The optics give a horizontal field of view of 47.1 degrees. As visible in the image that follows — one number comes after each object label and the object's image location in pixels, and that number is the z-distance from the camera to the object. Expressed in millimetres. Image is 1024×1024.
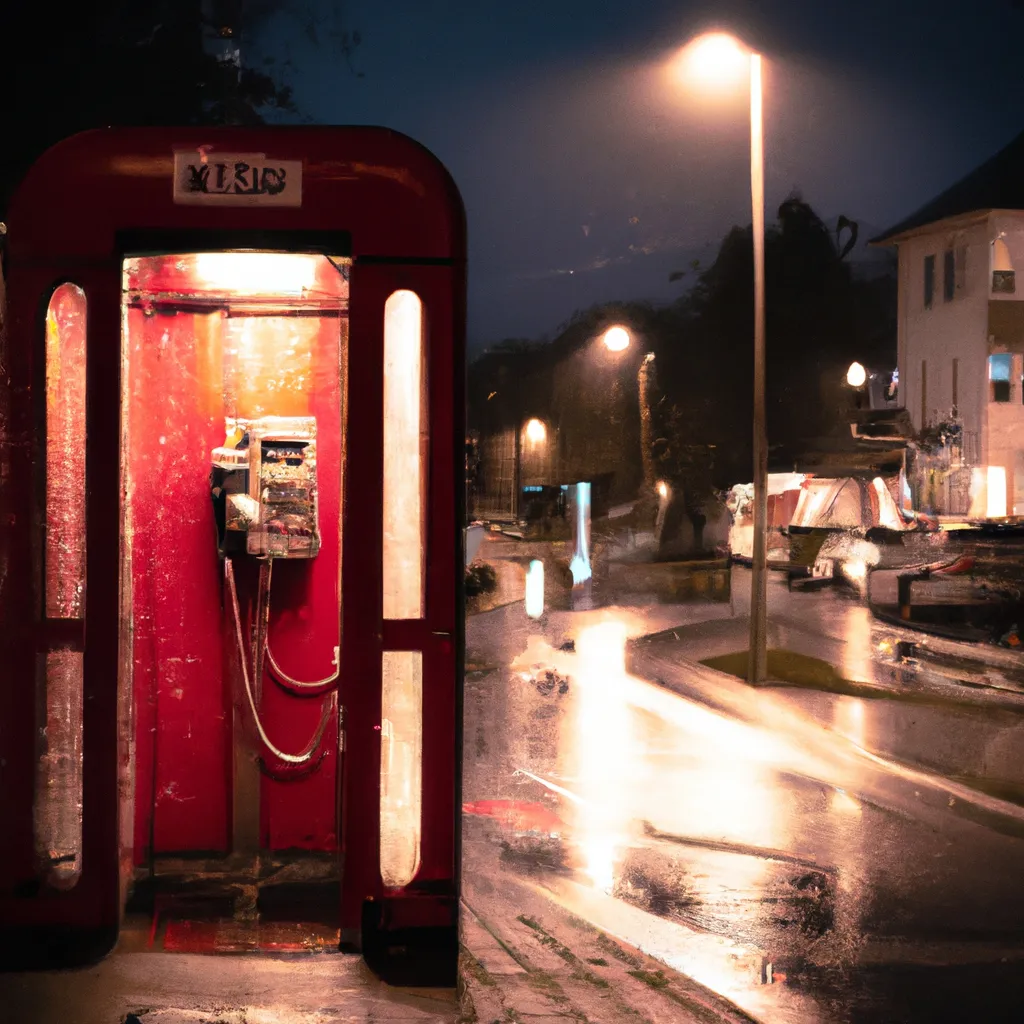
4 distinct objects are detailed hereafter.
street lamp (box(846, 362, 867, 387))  36094
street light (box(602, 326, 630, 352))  29000
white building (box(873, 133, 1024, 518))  34406
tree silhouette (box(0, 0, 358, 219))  13398
